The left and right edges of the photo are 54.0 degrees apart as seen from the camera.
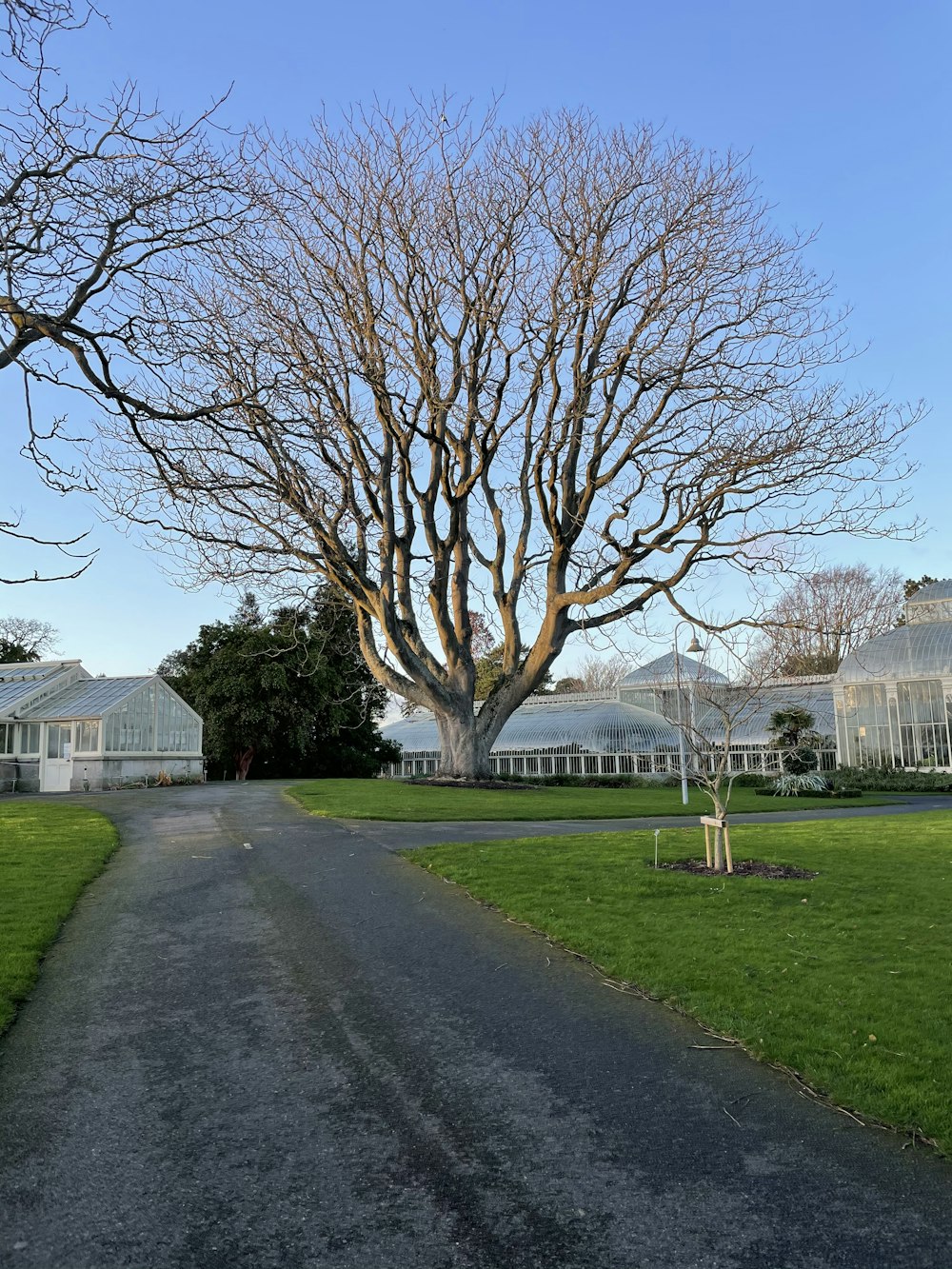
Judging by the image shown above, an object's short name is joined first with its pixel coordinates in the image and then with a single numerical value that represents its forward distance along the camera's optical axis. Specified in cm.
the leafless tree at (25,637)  5759
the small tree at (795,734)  3266
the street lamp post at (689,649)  2414
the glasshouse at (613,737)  4138
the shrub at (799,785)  2950
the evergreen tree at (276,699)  3909
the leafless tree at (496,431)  2228
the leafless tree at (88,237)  673
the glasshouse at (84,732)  3138
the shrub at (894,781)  3200
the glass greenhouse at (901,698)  3559
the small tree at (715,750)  1097
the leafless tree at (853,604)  5603
